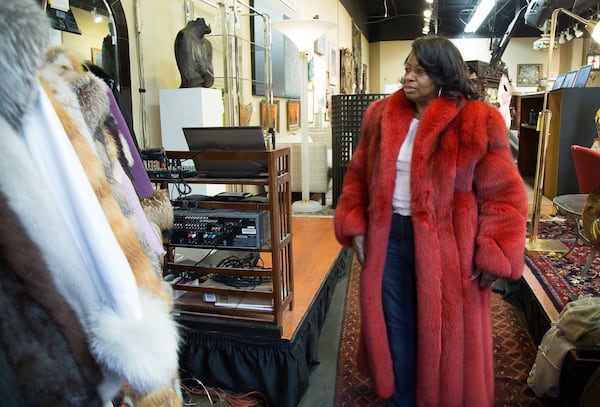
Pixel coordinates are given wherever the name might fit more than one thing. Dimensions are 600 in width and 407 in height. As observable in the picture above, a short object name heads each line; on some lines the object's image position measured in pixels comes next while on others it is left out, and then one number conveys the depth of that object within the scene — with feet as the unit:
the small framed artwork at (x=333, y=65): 29.66
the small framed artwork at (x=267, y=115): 16.44
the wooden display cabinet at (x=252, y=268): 6.55
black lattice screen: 15.72
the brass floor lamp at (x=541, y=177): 10.72
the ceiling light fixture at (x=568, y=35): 36.57
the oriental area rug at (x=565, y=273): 9.08
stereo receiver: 6.58
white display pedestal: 10.44
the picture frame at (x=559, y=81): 24.44
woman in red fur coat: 4.81
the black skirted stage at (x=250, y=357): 6.80
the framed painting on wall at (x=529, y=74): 47.24
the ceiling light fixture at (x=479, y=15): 32.95
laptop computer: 6.43
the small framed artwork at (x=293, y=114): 21.30
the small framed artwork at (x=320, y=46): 25.30
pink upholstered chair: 10.12
